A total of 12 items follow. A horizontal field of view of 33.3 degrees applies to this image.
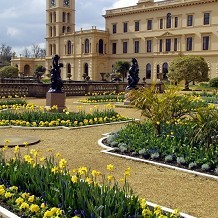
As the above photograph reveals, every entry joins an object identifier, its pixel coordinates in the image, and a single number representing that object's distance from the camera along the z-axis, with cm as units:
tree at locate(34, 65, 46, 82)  7807
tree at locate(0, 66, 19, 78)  6365
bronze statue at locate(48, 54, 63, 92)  1689
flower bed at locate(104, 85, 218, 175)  766
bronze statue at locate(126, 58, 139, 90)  2284
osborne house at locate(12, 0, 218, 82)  5912
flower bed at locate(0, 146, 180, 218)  428
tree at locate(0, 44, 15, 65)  12919
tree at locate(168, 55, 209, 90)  4259
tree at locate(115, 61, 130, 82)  6412
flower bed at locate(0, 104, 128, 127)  1280
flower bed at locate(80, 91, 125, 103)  2415
